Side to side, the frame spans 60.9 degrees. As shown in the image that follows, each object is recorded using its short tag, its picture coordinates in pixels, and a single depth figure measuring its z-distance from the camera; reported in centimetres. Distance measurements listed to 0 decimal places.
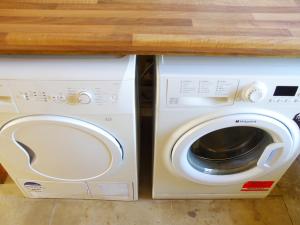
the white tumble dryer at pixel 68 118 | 80
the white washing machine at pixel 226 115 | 83
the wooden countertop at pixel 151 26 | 78
